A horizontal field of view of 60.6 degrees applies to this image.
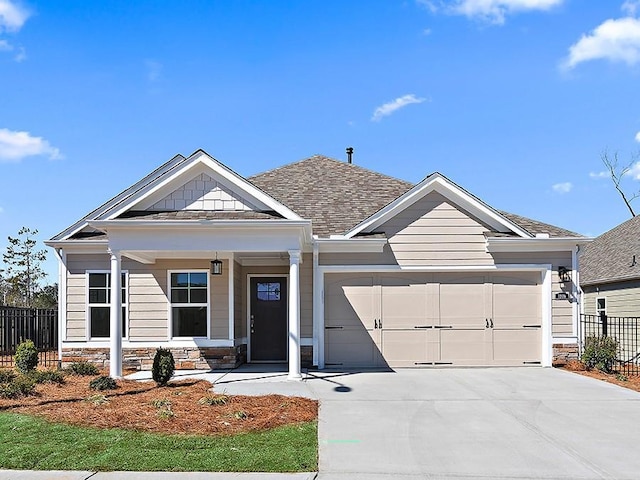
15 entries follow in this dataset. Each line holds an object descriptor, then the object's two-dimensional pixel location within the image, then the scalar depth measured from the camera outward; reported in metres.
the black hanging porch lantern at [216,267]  12.34
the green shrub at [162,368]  10.17
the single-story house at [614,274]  16.17
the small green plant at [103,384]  9.79
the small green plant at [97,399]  8.40
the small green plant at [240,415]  7.48
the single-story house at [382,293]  12.89
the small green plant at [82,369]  11.84
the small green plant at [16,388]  9.09
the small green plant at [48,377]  10.47
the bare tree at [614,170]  34.59
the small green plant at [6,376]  10.07
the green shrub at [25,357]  11.55
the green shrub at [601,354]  12.33
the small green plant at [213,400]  8.38
